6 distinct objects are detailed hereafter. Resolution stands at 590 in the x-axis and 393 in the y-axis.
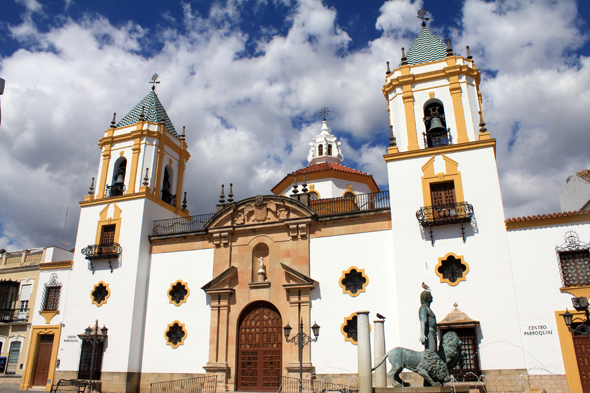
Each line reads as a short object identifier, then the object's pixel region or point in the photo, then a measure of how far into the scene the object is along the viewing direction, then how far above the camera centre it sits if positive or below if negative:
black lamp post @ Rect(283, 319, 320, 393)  15.19 +0.70
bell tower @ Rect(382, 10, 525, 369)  15.30 +5.65
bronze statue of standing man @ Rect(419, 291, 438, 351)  11.29 +0.72
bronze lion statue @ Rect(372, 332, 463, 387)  10.90 -0.08
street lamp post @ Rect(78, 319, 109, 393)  19.02 +0.91
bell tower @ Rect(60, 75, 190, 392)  19.64 +5.73
